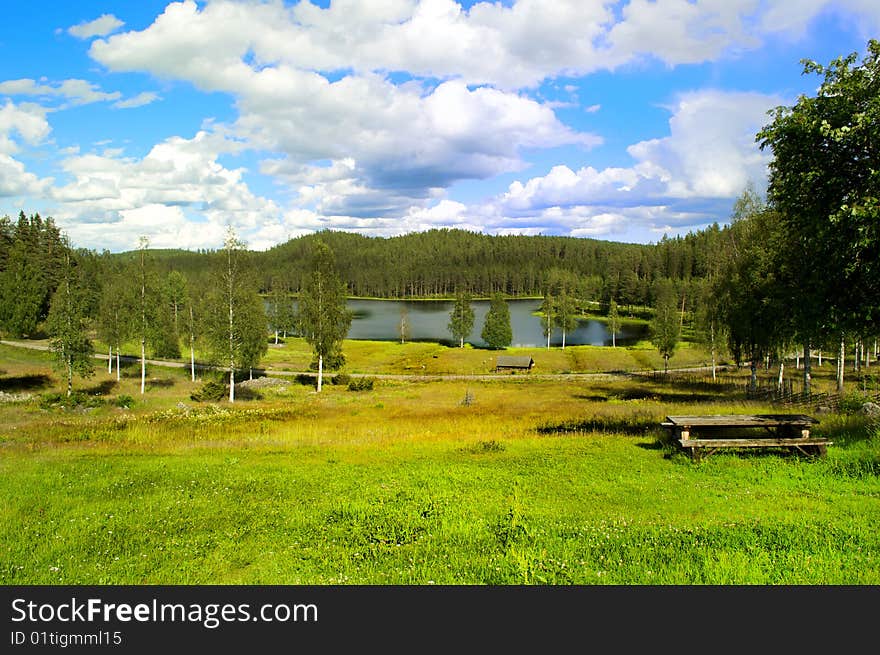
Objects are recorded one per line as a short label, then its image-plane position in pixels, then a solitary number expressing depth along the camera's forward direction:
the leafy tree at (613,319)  118.94
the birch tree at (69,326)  44.31
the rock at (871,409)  20.81
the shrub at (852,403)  24.65
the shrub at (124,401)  42.75
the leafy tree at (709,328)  51.83
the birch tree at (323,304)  59.66
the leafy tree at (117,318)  61.00
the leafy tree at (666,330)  74.50
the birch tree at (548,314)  124.56
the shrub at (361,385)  60.44
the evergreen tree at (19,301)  55.97
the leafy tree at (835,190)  14.00
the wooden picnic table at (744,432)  14.52
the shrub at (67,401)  39.71
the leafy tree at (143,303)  54.38
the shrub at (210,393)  48.41
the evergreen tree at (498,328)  114.75
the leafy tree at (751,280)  34.44
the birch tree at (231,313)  47.97
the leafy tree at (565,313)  125.00
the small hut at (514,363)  85.44
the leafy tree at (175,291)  119.32
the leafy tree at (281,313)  134.88
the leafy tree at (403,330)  120.84
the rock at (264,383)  61.61
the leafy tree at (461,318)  122.56
